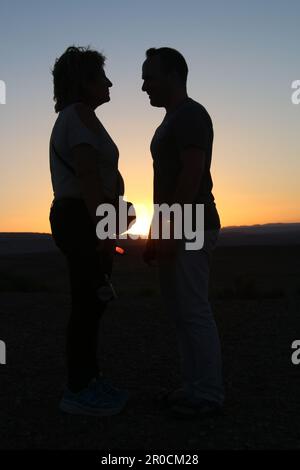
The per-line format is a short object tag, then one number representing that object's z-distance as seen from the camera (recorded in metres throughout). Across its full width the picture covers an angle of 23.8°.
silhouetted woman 4.06
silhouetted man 4.13
